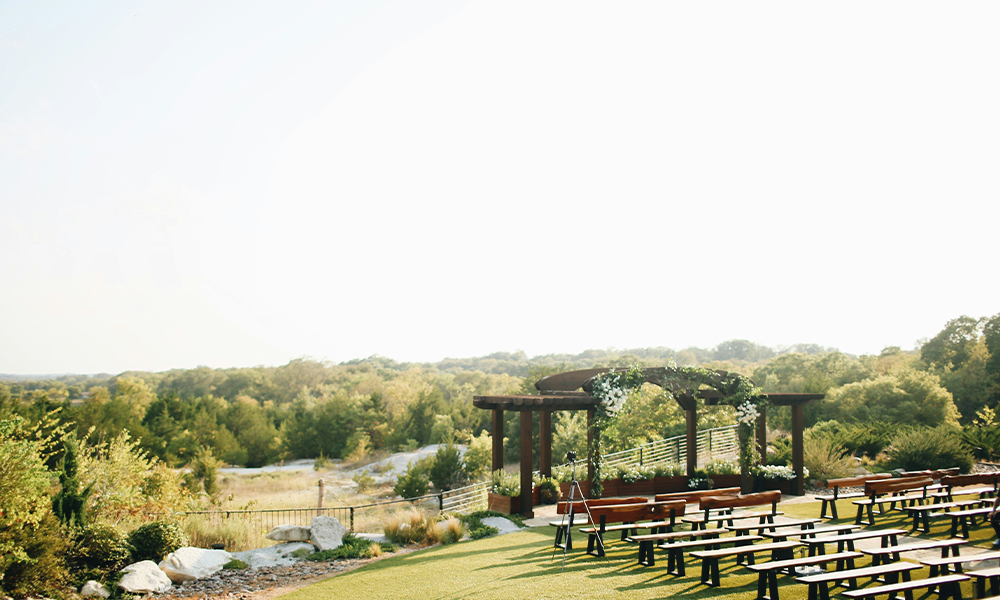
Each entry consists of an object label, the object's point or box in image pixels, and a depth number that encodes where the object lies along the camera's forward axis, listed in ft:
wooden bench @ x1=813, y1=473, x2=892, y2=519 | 30.78
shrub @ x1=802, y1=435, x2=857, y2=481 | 45.16
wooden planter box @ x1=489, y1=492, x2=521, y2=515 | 35.45
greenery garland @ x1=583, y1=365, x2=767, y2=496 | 37.32
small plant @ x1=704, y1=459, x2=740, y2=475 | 43.11
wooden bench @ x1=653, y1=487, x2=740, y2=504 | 29.09
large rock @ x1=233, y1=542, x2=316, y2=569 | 30.35
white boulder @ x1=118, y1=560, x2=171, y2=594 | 25.99
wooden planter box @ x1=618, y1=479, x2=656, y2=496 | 40.22
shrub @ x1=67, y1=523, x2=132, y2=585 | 26.58
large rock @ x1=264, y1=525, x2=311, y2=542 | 34.04
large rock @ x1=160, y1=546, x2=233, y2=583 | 28.04
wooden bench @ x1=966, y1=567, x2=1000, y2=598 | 15.81
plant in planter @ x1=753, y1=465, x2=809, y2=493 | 42.04
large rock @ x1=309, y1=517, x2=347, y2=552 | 32.60
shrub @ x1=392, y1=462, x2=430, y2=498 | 70.64
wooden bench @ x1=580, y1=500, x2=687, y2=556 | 24.77
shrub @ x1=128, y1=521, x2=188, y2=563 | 29.01
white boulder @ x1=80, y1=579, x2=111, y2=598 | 25.18
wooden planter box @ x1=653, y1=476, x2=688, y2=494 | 40.93
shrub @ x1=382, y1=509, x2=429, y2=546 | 32.24
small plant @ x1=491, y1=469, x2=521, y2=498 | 36.04
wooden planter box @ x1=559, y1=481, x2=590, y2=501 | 38.92
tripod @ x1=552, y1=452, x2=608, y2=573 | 23.69
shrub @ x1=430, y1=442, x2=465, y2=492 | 73.46
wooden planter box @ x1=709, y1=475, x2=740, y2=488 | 42.80
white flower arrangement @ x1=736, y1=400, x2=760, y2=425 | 40.96
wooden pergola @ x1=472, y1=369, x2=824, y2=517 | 35.55
